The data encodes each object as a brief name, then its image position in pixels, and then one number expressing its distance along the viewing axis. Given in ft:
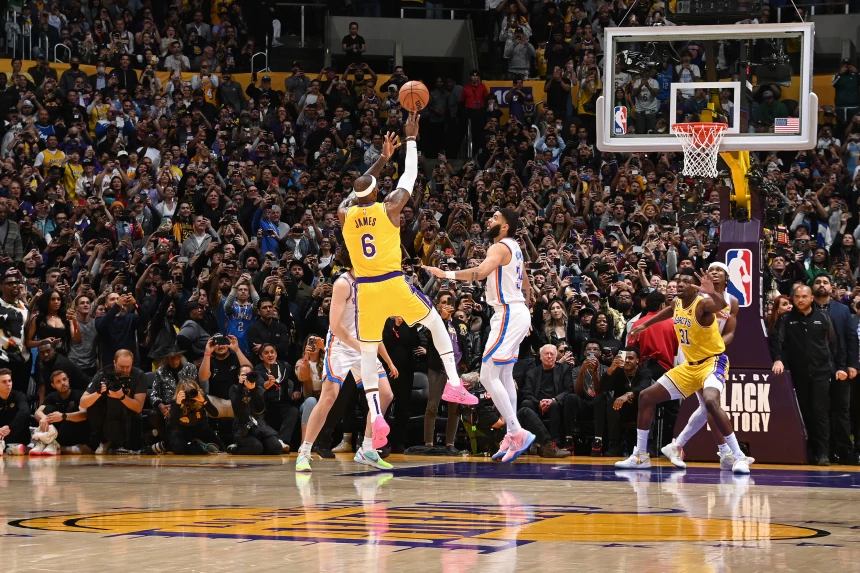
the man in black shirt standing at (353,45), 80.28
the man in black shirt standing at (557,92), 76.07
